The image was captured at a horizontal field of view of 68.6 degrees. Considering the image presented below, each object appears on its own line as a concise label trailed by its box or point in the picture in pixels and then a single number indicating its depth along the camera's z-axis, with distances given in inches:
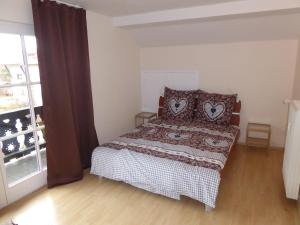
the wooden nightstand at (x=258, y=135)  130.4
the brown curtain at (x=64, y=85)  89.7
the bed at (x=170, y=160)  79.3
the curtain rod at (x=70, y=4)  95.4
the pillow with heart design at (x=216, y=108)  127.6
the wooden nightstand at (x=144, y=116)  157.5
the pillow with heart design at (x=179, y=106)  136.4
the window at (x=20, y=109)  83.4
